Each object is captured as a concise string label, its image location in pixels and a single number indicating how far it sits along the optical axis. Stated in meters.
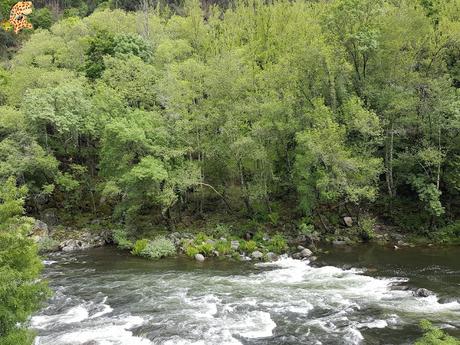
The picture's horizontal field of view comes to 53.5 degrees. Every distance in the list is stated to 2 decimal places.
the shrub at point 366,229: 36.12
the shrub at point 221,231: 37.78
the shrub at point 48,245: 36.48
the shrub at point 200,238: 35.92
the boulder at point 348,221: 38.08
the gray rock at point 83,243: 37.41
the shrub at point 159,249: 34.47
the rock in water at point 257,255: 33.31
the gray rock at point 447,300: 22.95
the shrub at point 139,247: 35.06
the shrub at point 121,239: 36.58
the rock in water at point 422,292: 23.83
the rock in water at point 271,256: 32.84
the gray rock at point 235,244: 35.25
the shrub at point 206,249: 34.44
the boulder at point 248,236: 37.34
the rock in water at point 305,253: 32.86
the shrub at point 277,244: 34.62
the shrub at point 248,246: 34.75
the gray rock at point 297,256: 32.72
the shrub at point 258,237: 36.50
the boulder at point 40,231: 37.97
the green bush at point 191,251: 34.28
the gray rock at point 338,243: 35.88
